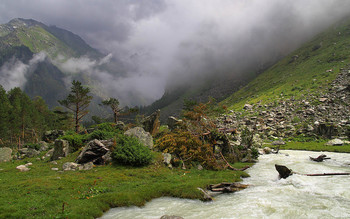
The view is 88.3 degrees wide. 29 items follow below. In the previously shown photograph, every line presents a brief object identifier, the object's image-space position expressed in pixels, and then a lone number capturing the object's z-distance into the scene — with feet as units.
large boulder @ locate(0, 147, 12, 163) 92.30
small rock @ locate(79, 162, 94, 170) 65.72
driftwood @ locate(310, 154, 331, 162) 70.24
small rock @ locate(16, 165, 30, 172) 67.64
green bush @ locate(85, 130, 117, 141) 88.84
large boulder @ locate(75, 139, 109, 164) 71.31
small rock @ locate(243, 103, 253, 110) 212.84
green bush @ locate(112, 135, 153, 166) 66.69
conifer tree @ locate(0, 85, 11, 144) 185.47
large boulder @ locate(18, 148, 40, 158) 101.13
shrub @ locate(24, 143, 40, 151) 115.71
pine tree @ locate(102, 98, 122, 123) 144.54
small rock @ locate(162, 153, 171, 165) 70.14
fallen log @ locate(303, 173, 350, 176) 50.83
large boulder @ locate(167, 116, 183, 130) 108.51
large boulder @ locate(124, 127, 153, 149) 82.26
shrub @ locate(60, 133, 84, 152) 92.44
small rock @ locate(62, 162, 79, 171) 65.51
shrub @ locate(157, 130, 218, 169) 72.13
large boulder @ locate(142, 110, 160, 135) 116.40
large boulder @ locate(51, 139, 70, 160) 85.25
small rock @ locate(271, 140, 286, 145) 108.86
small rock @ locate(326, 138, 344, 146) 92.99
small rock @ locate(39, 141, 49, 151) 114.32
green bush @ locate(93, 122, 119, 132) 102.34
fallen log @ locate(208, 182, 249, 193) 45.79
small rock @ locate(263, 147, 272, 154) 101.63
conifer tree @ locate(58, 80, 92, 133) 138.09
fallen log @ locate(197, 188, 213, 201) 40.86
